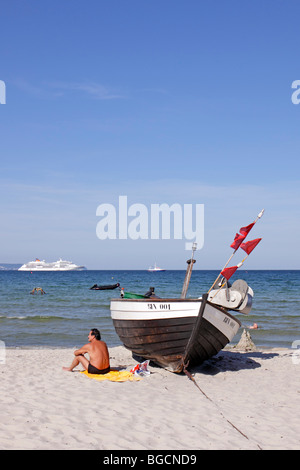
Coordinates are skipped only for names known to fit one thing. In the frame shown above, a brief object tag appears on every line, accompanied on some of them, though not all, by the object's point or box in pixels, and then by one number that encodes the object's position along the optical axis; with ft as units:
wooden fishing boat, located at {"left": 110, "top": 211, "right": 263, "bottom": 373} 34.81
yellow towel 34.42
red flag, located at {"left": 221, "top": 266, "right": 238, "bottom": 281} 35.65
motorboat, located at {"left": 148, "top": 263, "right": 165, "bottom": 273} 574.56
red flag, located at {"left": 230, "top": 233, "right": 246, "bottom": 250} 37.14
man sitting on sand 35.40
